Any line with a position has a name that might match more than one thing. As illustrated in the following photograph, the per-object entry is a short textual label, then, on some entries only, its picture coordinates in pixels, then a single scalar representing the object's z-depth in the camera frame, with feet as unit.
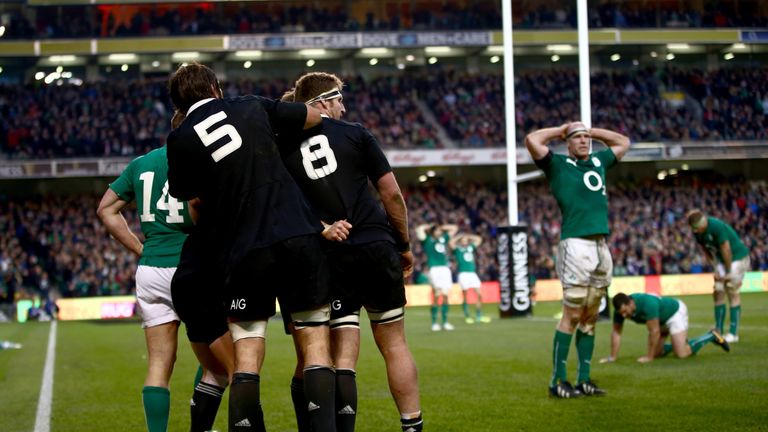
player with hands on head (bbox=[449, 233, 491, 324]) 78.28
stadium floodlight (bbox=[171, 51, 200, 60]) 148.66
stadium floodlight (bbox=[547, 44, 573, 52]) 152.40
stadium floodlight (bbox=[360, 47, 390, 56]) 151.02
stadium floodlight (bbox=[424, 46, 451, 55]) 153.53
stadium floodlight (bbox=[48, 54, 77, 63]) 148.49
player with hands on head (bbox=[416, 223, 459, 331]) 70.69
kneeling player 40.96
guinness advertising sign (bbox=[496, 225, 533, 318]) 77.56
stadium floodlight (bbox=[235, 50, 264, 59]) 150.00
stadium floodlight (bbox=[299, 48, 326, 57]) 150.30
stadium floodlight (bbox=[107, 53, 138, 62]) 146.82
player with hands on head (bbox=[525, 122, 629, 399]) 30.19
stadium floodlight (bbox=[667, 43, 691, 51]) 152.43
